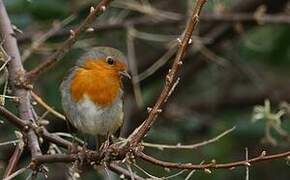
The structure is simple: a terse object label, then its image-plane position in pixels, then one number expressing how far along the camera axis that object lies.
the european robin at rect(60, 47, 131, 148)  6.66
